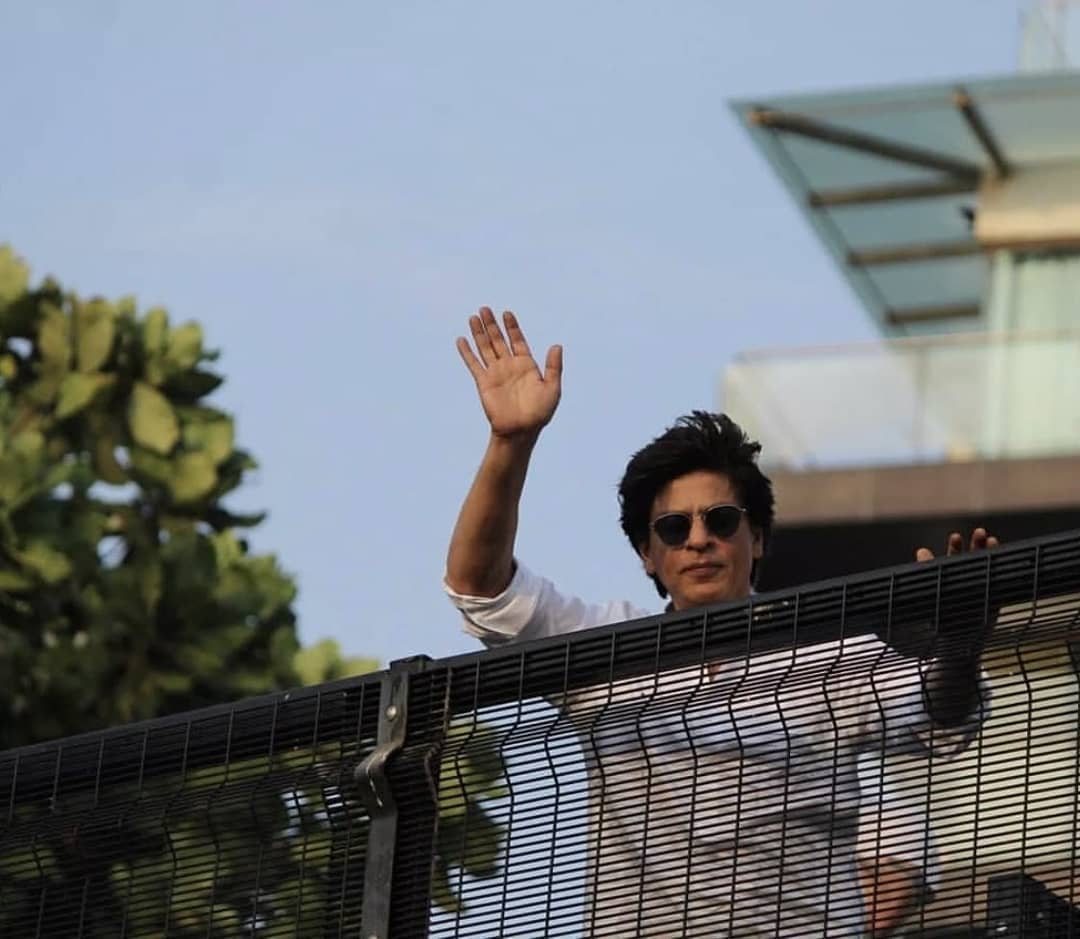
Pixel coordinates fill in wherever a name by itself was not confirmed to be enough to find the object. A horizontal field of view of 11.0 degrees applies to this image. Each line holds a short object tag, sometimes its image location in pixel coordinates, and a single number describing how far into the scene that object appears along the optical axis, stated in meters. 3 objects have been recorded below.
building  40.35
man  9.15
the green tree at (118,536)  25.51
